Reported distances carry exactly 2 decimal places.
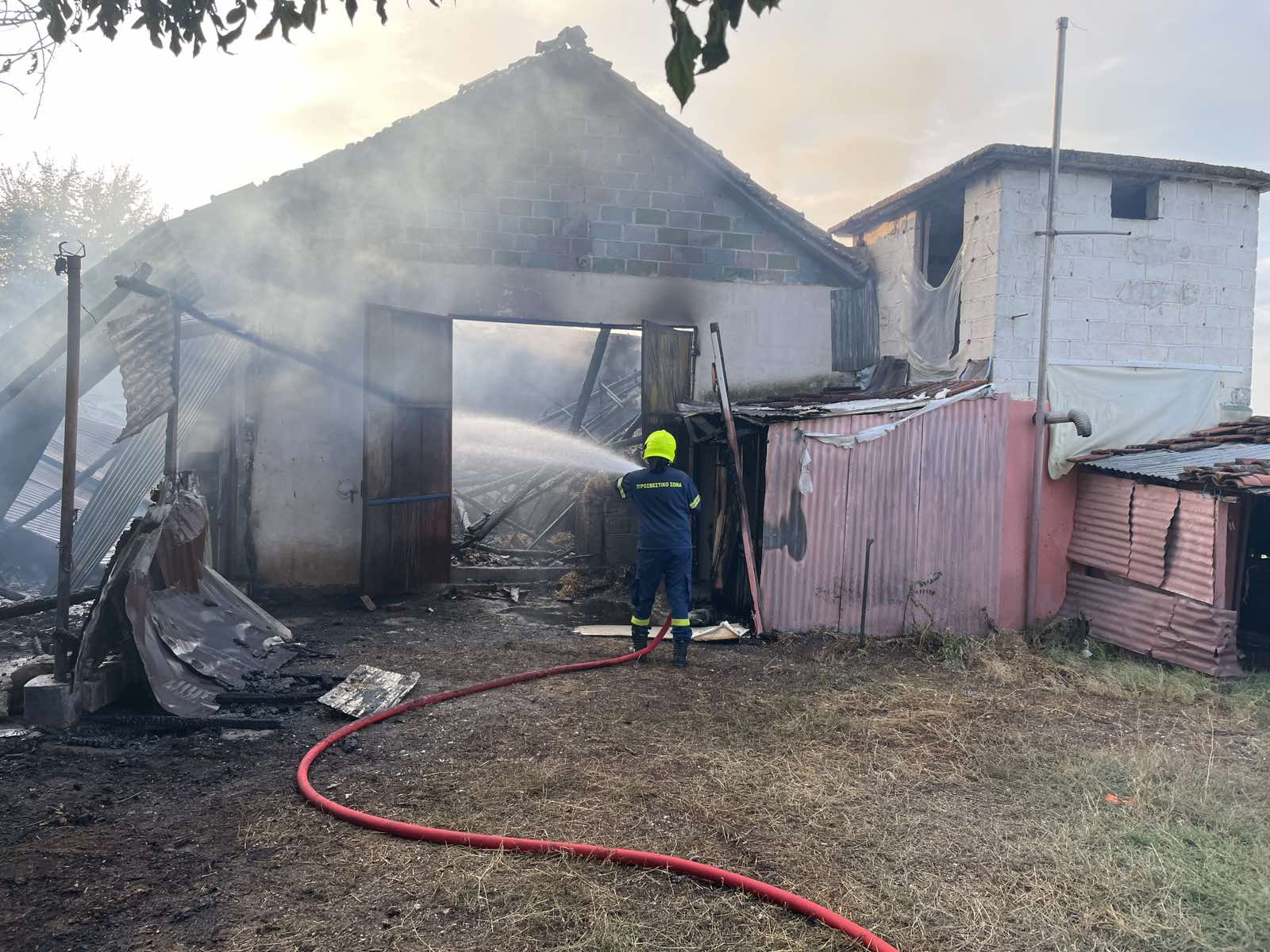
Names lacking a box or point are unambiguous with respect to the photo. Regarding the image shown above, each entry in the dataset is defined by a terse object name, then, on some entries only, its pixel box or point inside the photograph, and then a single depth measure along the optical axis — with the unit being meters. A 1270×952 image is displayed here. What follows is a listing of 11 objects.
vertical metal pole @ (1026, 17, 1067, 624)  8.20
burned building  9.12
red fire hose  3.17
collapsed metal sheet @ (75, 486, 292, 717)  5.34
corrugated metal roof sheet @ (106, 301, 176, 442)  5.59
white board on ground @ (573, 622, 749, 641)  8.05
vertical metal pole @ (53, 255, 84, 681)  5.06
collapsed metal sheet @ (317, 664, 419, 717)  5.57
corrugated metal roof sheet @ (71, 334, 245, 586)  8.22
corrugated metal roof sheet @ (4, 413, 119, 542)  10.24
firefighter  7.24
